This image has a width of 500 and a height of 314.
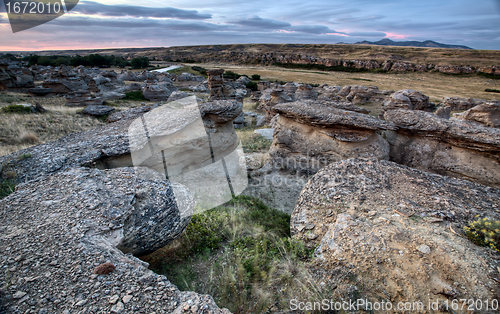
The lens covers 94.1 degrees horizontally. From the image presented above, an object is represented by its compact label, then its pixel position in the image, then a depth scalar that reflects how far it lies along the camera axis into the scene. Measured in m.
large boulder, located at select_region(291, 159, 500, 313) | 3.02
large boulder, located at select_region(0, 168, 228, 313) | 2.29
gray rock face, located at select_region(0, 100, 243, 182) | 4.89
